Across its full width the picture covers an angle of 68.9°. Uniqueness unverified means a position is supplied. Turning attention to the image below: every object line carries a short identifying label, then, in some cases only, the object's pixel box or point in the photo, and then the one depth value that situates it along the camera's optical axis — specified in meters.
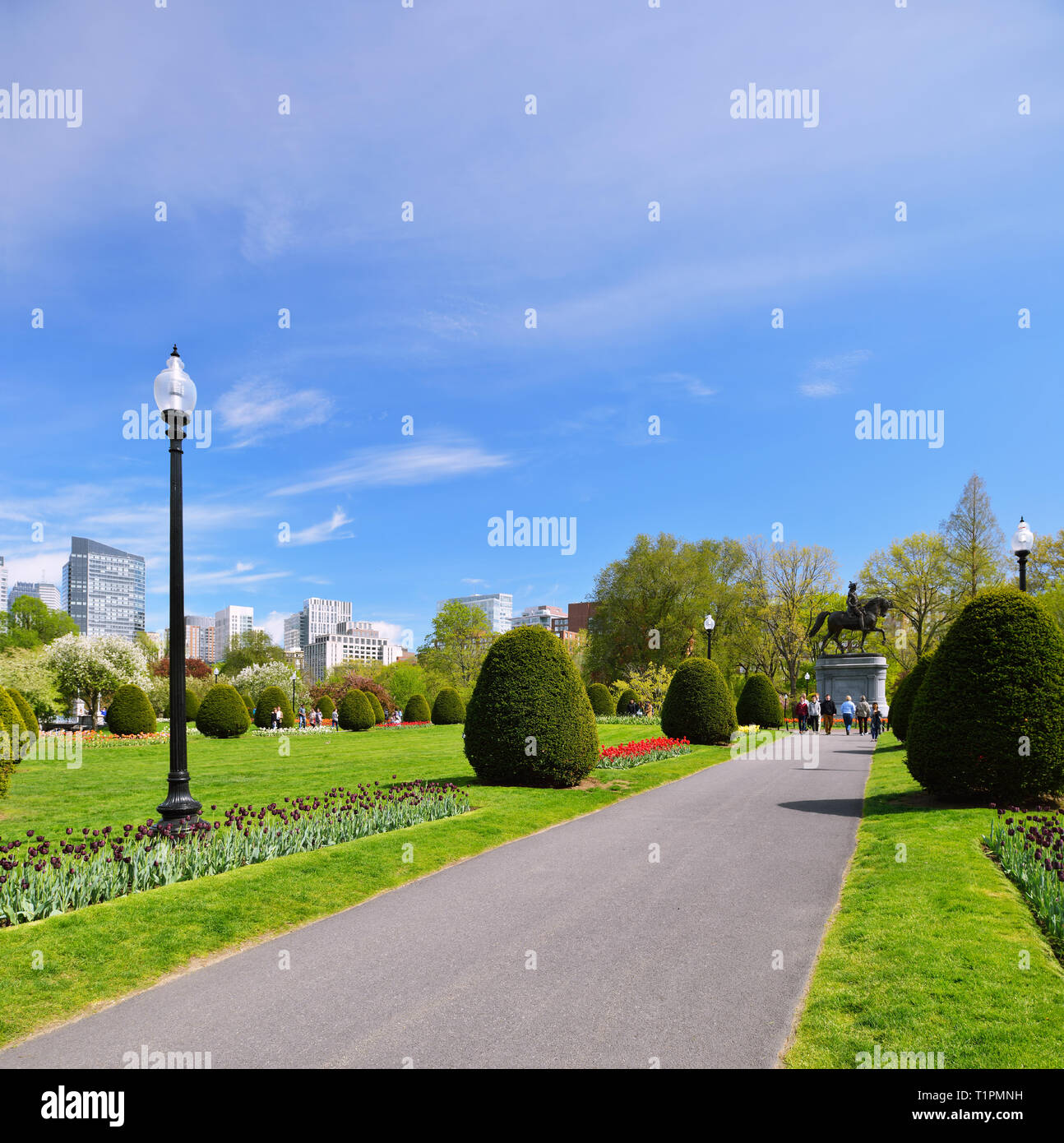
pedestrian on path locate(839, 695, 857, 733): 31.54
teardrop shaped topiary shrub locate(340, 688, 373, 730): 39.94
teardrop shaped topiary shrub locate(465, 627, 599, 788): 14.59
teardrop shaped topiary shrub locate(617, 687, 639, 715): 44.44
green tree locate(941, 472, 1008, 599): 46.50
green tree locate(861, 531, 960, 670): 48.66
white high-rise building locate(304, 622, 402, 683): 174.00
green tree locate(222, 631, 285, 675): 80.56
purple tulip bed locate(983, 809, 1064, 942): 6.43
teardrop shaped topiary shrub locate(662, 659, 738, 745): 24.89
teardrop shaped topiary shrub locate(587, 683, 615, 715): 45.16
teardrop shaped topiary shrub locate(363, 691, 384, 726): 48.04
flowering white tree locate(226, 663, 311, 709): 57.94
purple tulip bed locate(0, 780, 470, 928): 6.89
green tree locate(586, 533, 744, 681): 56.41
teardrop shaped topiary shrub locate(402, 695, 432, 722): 47.75
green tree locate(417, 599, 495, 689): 69.38
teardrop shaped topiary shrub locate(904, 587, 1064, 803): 11.21
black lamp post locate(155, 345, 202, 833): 8.99
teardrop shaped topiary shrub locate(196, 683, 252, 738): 33.91
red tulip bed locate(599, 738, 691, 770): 18.42
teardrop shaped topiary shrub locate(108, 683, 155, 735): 34.00
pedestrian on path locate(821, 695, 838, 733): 32.28
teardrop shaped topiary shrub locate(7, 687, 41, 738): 24.22
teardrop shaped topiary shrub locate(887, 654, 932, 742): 21.55
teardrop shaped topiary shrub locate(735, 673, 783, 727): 33.22
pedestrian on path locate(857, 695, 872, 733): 32.41
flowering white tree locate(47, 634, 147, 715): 46.38
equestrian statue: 36.34
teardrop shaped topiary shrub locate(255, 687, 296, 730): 41.25
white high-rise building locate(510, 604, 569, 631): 179.75
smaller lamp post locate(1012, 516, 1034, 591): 14.43
